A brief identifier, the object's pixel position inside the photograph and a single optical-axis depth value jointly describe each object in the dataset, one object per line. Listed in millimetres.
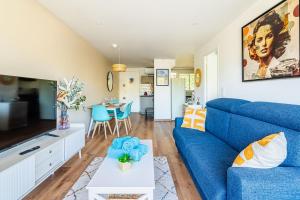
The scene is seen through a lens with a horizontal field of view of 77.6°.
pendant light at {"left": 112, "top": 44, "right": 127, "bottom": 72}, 4996
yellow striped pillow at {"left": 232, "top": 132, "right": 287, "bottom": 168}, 1243
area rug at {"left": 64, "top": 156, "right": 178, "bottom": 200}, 1925
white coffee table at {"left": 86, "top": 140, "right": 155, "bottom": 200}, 1424
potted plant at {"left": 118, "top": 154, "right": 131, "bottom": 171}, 1676
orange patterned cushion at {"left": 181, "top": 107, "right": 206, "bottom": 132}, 3070
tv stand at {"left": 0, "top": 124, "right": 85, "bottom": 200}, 1497
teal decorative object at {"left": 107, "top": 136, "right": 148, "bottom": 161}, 1913
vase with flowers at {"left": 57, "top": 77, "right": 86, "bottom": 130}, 2959
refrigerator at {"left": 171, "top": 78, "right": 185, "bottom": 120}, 6875
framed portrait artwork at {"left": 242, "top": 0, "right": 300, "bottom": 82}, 1896
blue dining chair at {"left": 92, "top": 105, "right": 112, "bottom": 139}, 4344
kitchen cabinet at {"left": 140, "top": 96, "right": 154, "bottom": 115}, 8426
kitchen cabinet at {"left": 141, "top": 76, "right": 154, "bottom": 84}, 9484
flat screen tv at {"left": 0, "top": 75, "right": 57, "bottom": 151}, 1746
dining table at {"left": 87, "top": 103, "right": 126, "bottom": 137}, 4557
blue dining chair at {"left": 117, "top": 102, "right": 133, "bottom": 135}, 4918
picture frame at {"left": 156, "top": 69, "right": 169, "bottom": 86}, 6902
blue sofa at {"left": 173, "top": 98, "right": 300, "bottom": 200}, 1132
